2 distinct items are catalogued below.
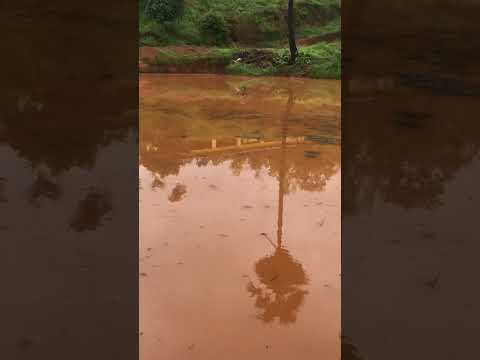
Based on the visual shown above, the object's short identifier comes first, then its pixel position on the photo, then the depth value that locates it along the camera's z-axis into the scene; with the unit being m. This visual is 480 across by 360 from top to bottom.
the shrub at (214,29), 24.77
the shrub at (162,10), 24.45
